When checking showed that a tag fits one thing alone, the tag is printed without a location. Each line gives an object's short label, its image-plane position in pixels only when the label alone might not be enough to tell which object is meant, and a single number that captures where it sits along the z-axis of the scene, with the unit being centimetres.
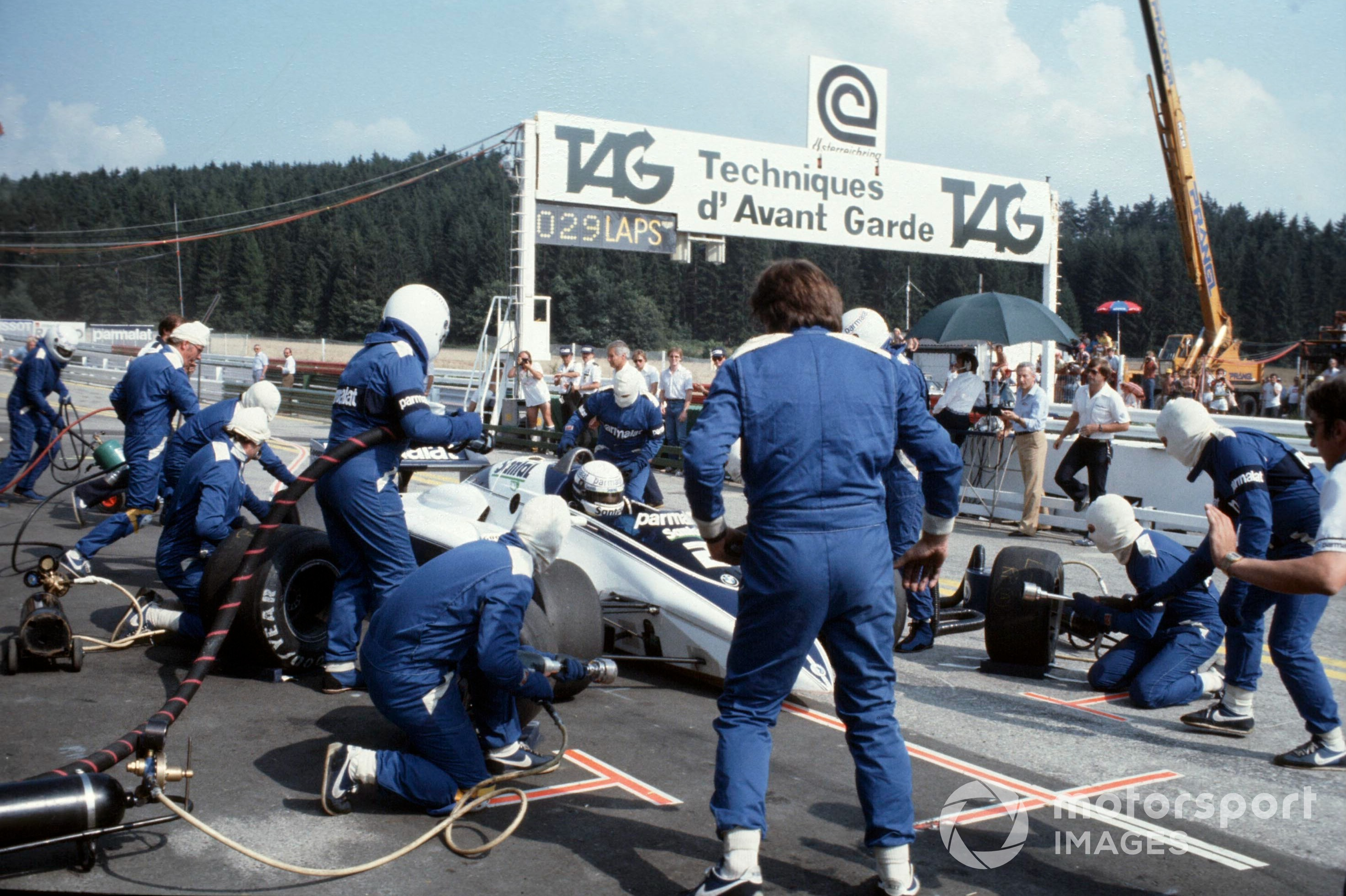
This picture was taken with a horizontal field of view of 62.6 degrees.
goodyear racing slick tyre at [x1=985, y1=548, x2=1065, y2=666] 633
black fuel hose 361
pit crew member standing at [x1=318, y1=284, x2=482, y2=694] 517
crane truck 2236
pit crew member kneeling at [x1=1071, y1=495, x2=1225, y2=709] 575
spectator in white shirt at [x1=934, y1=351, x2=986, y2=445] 1182
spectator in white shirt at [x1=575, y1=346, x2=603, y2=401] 1812
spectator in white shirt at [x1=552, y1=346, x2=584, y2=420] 1873
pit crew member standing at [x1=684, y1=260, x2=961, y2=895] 316
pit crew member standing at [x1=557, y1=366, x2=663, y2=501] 920
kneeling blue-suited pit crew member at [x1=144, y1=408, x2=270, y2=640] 601
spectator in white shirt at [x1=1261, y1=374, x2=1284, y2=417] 2786
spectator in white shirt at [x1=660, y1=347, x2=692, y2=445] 1739
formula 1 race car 536
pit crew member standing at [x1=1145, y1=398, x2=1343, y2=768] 480
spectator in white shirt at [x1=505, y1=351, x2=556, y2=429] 1866
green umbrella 1323
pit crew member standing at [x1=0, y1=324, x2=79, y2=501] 1158
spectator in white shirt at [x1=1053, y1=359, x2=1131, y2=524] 1166
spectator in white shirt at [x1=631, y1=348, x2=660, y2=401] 1879
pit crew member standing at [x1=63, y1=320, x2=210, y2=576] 842
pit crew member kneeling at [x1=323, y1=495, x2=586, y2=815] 386
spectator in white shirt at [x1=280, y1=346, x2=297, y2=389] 2828
